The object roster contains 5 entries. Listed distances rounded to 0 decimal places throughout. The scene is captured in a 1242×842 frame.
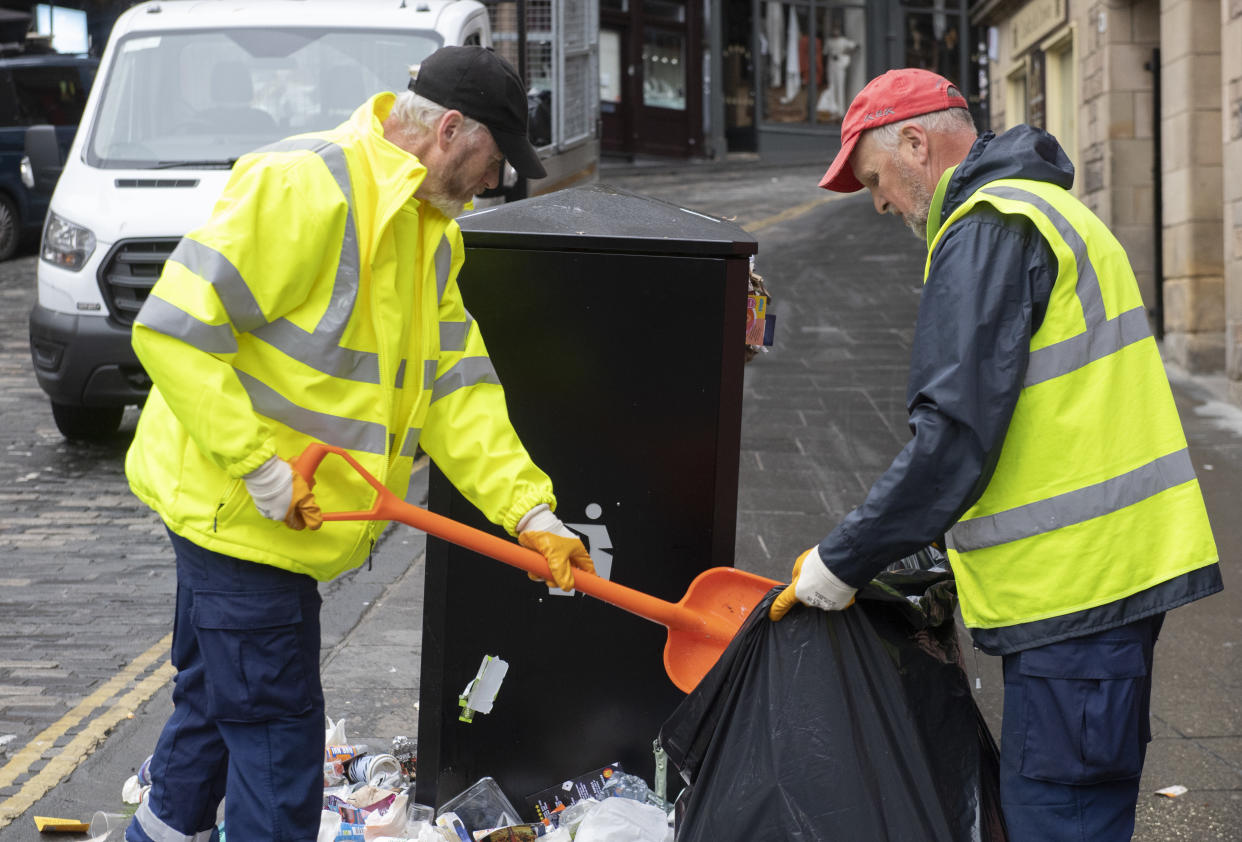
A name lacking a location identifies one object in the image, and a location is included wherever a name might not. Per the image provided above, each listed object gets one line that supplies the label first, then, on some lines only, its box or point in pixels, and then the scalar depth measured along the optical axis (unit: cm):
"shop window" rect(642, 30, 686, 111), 2236
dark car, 1302
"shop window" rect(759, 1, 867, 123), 2309
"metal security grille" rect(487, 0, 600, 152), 1078
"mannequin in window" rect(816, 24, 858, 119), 2339
